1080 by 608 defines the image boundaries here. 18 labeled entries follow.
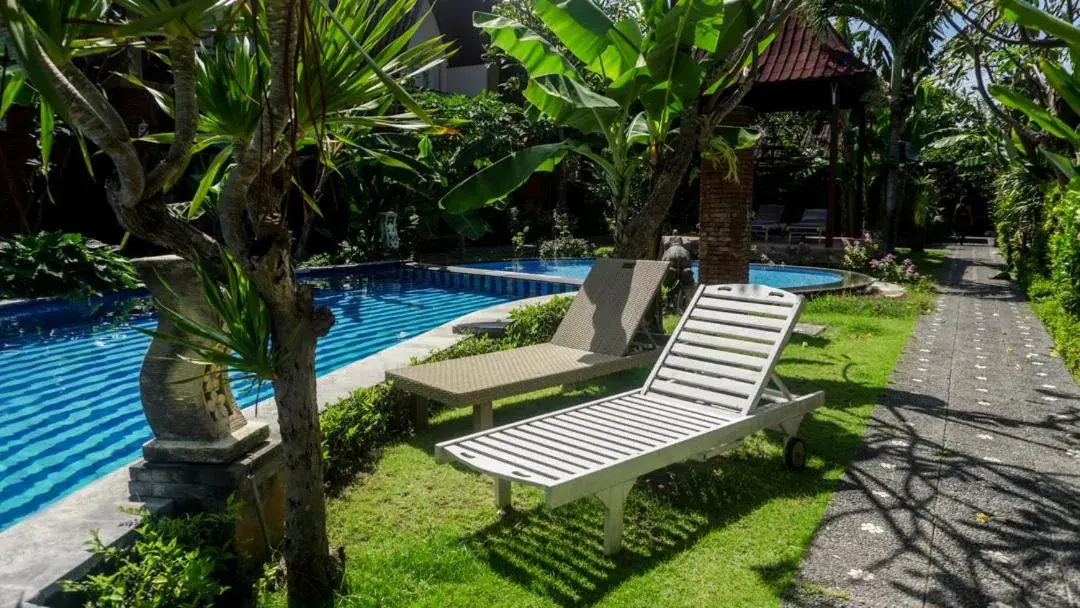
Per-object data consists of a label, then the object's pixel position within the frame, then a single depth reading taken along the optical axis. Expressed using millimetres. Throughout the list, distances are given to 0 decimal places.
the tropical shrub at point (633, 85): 6957
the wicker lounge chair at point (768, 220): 21500
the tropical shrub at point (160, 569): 2799
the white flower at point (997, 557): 3760
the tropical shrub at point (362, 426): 4895
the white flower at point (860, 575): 3597
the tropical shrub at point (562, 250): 20281
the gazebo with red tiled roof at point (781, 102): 10000
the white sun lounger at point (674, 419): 3893
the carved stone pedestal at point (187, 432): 3508
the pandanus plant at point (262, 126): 2385
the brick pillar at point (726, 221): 9984
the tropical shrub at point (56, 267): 11891
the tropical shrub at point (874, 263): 14961
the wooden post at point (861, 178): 18609
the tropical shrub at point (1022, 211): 12961
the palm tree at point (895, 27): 15141
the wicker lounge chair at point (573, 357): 5414
